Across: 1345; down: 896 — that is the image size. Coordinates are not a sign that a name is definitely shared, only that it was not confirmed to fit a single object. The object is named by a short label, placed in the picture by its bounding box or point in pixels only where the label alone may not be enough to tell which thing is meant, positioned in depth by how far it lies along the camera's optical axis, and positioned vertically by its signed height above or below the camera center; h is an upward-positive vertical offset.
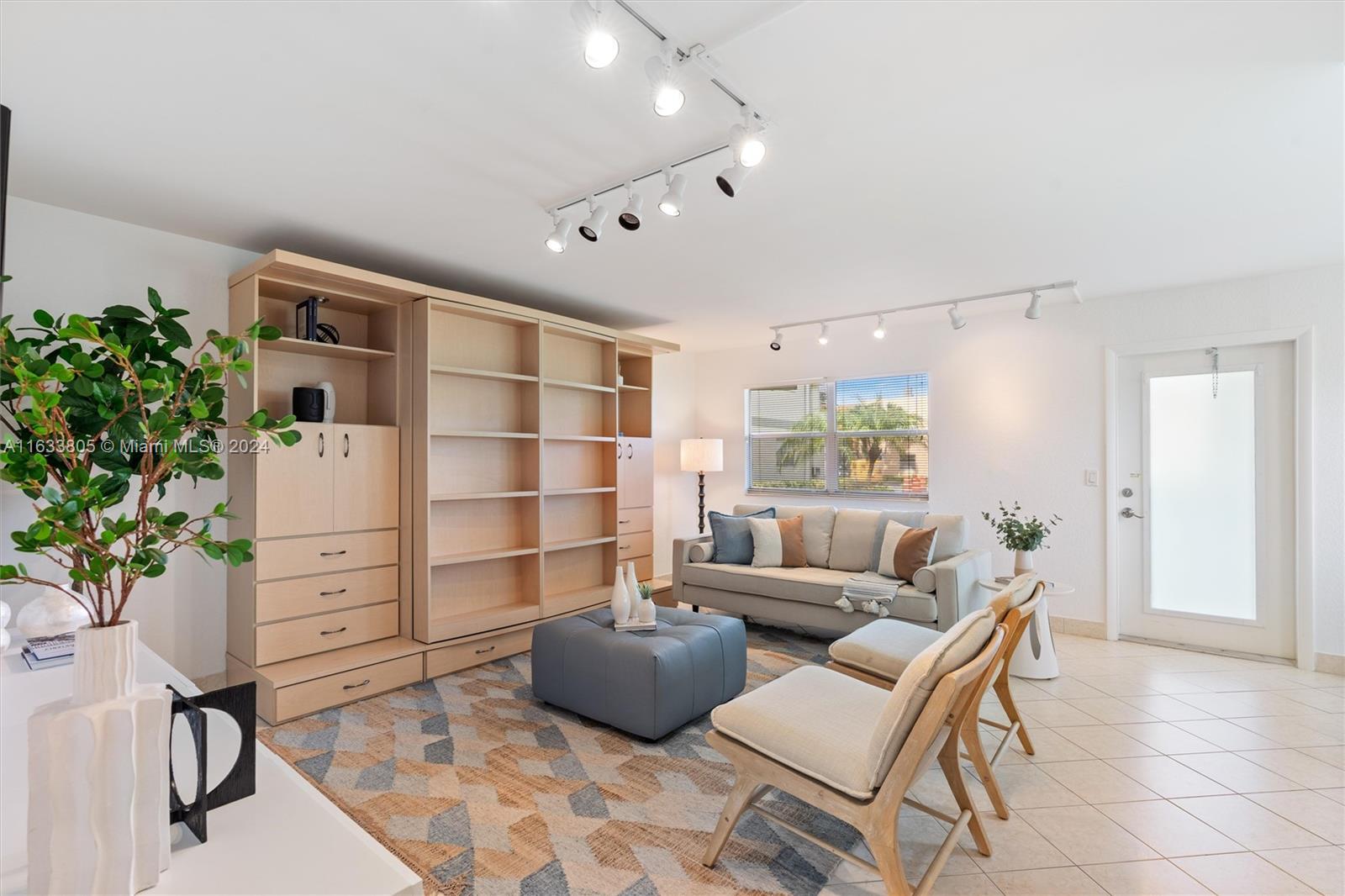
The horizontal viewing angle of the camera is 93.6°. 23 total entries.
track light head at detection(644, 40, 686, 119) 1.79 +1.05
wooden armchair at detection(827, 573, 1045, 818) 2.21 -0.87
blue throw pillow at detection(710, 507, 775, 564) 4.96 -0.71
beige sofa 3.96 -0.91
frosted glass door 4.20 -0.33
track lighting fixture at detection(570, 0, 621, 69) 1.57 +1.04
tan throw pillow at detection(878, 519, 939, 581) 4.20 -0.71
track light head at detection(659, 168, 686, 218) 2.41 +0.97
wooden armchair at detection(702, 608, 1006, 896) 1.67 -0.85
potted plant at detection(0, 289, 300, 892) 0.70 -0.12
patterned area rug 2.00 -1.33
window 5.57 +0.11
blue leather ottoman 2.87 -1.06
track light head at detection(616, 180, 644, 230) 2.59 +1.00
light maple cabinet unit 3.28 -0.24
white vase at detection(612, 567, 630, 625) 3.25 -0.79
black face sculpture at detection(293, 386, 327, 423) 3.47 +0.27
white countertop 0.77 -0.52
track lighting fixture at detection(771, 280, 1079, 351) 4.19 +1.07
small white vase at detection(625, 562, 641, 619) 3.33 -0.73
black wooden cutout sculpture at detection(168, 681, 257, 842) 0.84 -0.44
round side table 3.75 -1.21
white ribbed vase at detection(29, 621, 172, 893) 0.69 -0.37
